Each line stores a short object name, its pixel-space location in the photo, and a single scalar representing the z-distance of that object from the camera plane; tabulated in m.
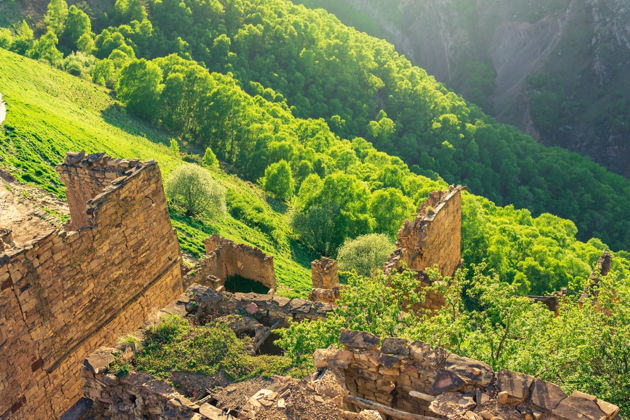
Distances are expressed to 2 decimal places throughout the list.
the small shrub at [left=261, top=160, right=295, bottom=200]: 62.78
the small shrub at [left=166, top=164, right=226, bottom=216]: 46.25
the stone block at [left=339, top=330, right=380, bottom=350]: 12.39
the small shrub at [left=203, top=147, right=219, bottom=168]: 64.38
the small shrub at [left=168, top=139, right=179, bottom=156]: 64.05
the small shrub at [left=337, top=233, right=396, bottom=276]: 41.34
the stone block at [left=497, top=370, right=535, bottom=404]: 10.55
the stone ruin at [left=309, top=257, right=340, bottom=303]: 34.03
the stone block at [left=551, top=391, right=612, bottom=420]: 10.04
